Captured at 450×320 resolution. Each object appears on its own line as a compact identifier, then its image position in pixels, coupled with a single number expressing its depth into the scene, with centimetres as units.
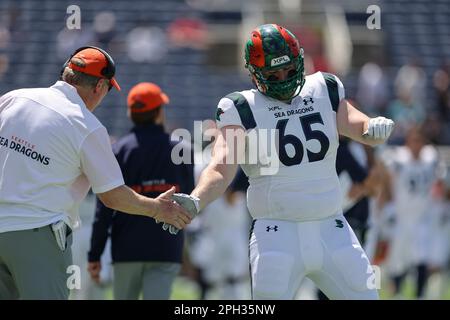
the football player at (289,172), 1009
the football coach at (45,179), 1016
